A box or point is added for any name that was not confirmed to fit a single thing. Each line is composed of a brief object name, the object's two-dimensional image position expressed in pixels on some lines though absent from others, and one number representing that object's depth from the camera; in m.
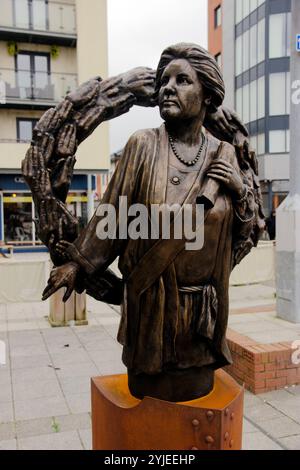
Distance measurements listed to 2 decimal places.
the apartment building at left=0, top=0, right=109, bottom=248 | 16.11
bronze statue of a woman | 2.01
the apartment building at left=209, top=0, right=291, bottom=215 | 21.55
